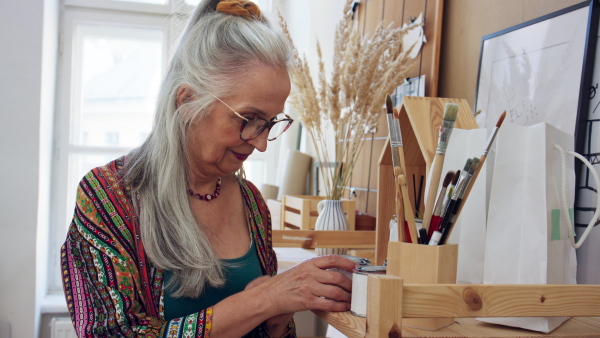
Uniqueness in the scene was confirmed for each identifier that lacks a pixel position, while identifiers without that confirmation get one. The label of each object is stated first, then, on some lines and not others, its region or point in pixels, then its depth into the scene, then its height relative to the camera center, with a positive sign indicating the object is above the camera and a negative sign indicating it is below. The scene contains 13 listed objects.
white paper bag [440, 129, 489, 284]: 0.91 -0.11
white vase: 1.83 -0.23
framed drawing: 1.09 +0.21
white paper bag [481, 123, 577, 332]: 0.84 -0.08
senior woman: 0.97 -0.16
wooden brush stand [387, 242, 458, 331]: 0.79 -0.16
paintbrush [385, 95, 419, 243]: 0.82 -0.02
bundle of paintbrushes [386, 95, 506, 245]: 0.80 -0.05
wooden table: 0.78 -0.26
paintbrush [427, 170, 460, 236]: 0.82 -0.08
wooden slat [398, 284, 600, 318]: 0.72 -0.19
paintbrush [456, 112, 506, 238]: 0.79 +0.01
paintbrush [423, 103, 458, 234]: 0.83 +0.00
